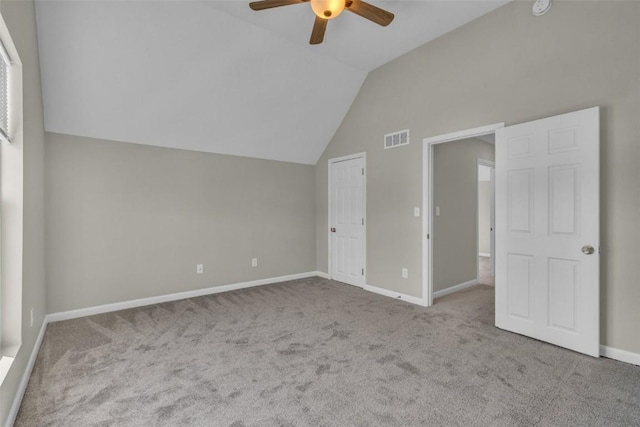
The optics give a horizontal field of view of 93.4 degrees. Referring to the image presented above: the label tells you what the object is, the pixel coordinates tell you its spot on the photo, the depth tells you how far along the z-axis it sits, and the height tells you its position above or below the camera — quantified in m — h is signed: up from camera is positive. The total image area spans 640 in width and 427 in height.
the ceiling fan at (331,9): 2.08 +1.52
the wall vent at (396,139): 3.96 +0.94
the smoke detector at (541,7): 2.72 +1.82
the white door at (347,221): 4.63 -0.19
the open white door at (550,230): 2.46 -0.21
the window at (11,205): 1.89 +0.06
